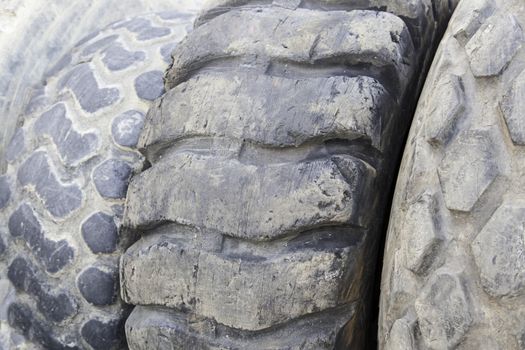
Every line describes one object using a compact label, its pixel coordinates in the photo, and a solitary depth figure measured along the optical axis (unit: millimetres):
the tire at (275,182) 962
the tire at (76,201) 1252
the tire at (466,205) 801
